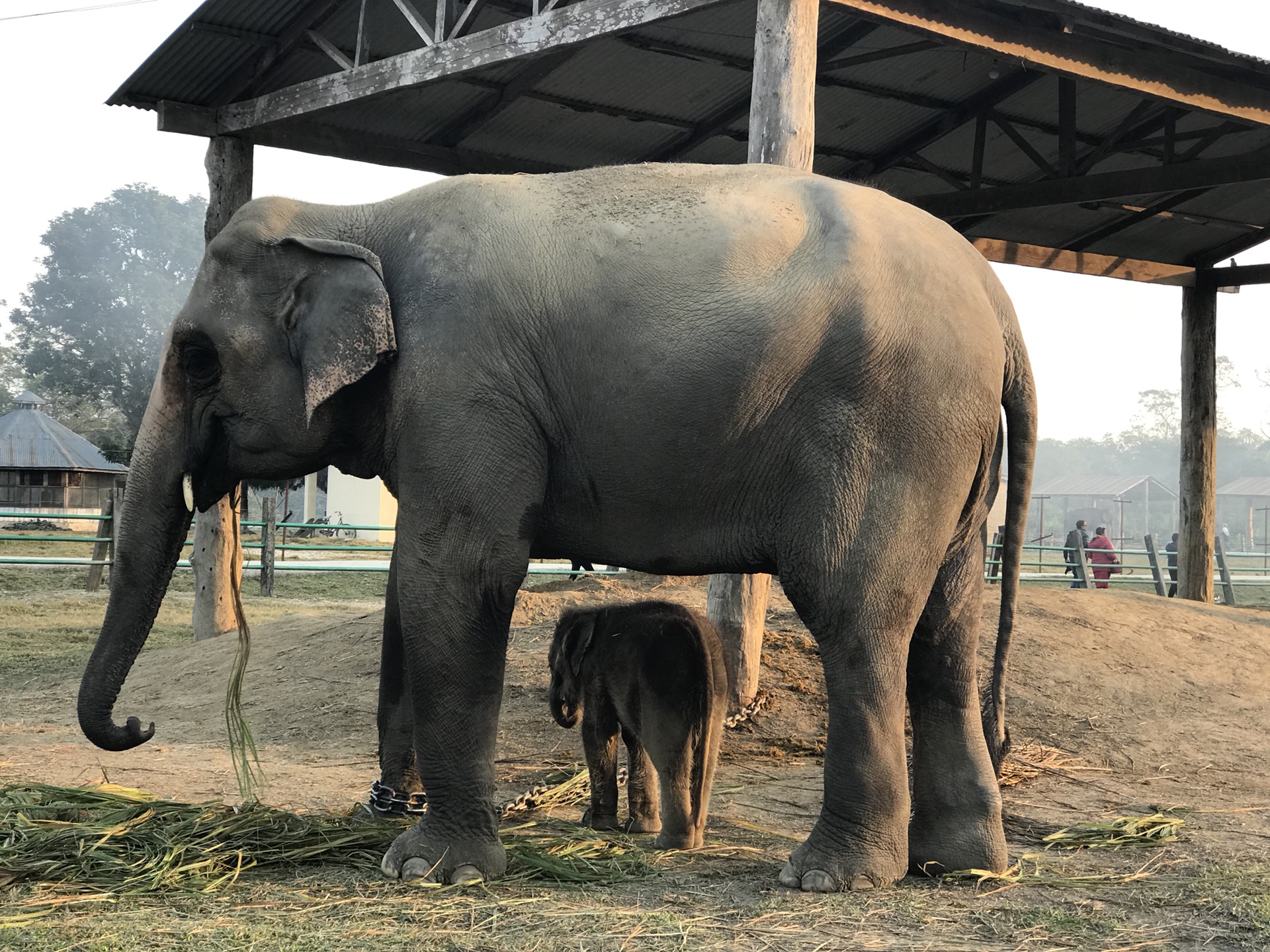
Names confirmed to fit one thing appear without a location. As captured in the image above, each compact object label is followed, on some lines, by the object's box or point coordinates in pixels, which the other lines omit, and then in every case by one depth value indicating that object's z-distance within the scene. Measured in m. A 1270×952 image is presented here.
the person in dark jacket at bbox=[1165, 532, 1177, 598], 20.33
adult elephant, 4.18
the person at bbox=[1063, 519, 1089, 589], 19.45
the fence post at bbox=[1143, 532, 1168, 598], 20.53
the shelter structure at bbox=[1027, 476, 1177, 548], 84.88
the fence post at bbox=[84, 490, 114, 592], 16.09
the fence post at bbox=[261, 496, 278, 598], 17.47
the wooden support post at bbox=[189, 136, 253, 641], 10.43
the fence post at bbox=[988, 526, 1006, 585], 19.61
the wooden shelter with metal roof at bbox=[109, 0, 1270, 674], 7.95
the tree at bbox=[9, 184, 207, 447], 63.47
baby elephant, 4.98
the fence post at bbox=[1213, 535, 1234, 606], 19.50
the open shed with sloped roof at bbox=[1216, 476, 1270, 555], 72.29
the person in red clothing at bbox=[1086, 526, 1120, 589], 19.47
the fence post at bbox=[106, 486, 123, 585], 15.41
